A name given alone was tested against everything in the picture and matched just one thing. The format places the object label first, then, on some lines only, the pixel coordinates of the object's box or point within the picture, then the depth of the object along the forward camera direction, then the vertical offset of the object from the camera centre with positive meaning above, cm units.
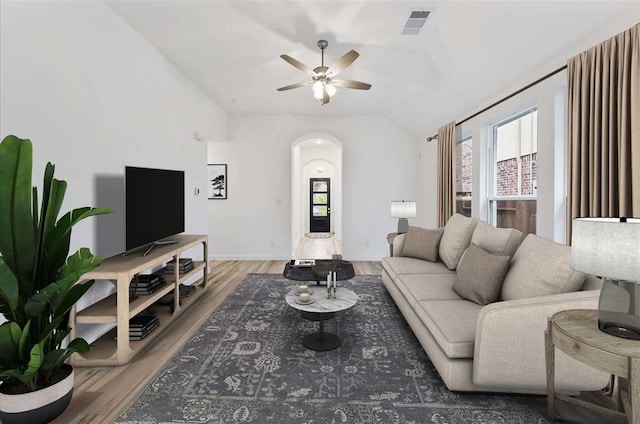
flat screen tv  275 +1
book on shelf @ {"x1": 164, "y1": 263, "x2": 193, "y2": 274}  335 -66
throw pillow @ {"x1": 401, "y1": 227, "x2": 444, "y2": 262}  368 -44
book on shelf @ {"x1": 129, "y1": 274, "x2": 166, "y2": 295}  269 -66
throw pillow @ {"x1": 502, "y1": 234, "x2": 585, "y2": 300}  187 -41
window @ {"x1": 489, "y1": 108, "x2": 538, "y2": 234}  343 +39
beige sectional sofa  175 -70
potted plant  152 -40
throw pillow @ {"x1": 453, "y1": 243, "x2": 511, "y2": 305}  230 -52
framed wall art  624 +53
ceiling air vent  271 +163
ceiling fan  291 +130
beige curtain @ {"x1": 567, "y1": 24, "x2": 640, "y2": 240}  207 +54
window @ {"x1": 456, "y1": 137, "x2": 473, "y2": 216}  479 +48
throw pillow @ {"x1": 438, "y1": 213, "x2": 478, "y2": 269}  328 -35
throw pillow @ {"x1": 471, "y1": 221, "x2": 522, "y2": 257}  262 -29
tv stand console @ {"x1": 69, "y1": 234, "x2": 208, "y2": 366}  228 -76
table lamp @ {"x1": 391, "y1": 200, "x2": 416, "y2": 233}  482 -4
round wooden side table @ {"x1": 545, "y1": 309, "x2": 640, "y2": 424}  124 -61
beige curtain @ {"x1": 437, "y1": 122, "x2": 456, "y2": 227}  479 +52
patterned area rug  178 -114
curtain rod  280 +117
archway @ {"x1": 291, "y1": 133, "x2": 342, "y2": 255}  1102 +145
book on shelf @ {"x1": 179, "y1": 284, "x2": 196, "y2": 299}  348 -92
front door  1266 +7
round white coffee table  243 -76
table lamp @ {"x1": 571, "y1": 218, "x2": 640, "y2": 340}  130 -25
